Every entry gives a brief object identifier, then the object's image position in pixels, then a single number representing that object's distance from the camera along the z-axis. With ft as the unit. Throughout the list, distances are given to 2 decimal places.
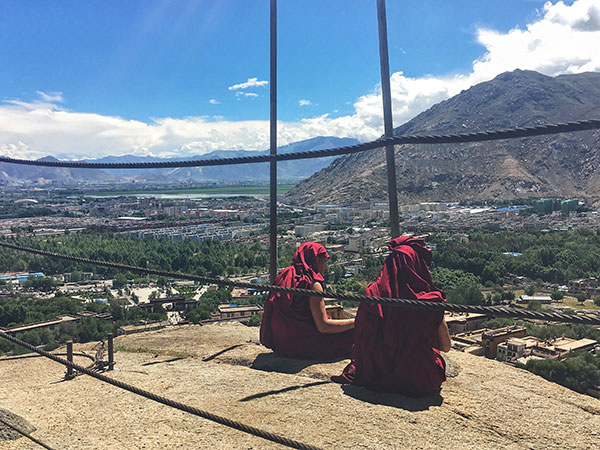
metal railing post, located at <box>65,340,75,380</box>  23.17
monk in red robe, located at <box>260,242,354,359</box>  22.53
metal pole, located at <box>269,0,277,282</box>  15.19
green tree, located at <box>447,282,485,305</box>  79.87
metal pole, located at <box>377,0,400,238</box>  11.41
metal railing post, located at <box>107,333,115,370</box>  24.98
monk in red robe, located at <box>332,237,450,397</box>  17.78
